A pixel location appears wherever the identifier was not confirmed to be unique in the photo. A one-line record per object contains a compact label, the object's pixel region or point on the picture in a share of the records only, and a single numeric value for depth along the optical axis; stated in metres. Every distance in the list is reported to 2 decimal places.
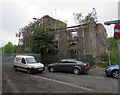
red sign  4.32
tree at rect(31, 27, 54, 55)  20.53
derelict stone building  21.58
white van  12.14
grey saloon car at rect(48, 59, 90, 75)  11.95
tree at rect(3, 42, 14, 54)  67.25
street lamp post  4.73
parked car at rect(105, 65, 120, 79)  10.09
